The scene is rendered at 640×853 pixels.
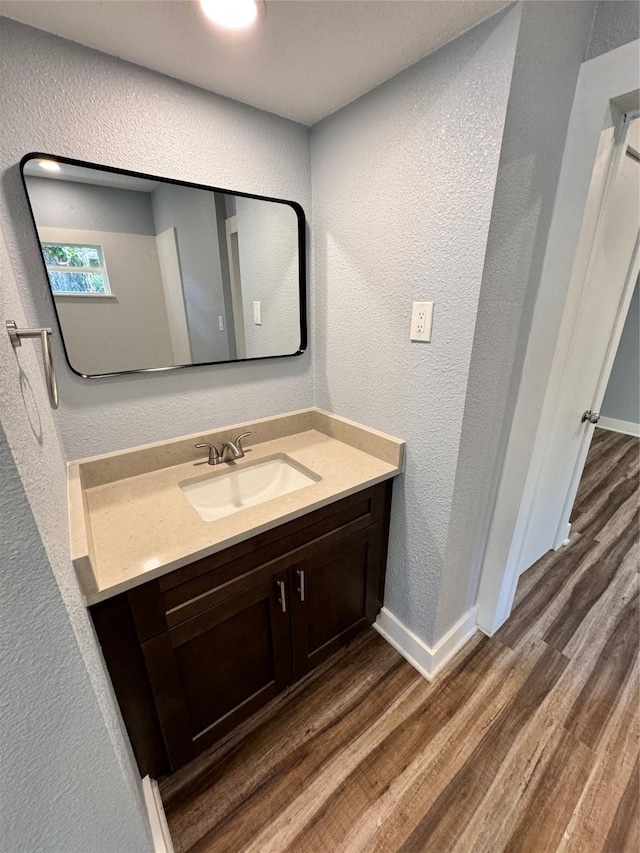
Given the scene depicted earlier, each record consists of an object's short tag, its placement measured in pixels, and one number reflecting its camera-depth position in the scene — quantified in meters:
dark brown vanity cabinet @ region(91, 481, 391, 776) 0.92
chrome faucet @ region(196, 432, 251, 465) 1.39
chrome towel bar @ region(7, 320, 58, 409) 0.60
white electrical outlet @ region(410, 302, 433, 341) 1.12
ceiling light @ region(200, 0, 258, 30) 0.78
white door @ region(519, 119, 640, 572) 1.39
